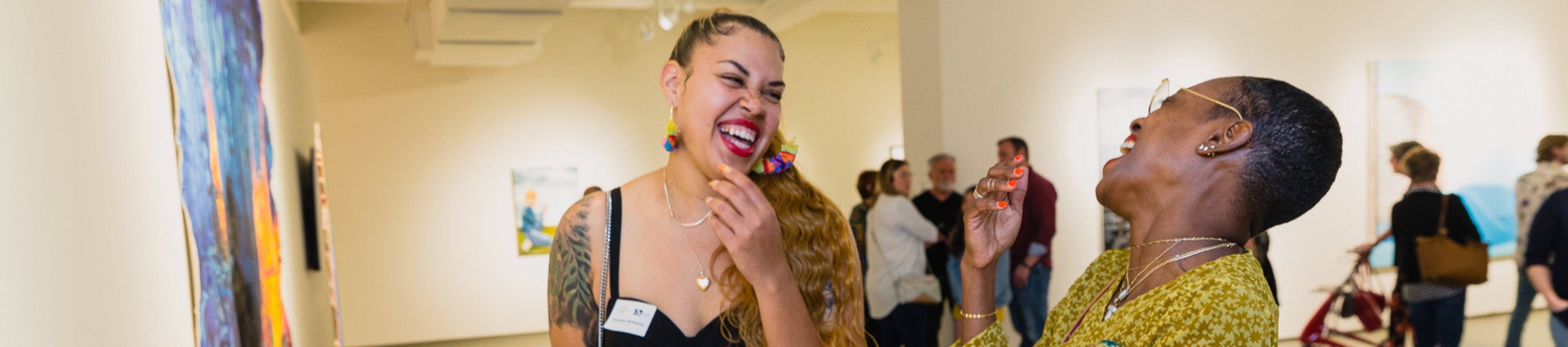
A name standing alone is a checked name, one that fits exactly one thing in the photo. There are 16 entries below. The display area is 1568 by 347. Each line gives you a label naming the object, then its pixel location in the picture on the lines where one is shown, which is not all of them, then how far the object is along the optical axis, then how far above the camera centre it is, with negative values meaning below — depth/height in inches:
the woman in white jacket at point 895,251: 213.2 -26.8
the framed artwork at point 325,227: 169.8 -12.0
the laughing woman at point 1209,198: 47.8 -4.6
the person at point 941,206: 227.0 -18.0
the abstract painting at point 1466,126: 273.3 -5.7
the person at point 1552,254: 170.6 -28.6
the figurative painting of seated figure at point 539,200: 362.9 -18.5
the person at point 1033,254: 221.1 -30.5
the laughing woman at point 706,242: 64.5 -7.2
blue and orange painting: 65.4 -0.1
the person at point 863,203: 234.4 -17.5
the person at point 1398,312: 205.3 -46.9
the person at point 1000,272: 216.7 -33.4
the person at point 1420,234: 188.5 -28.1
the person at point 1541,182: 199.5 -17.3
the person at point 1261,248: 161.8 -24.7
